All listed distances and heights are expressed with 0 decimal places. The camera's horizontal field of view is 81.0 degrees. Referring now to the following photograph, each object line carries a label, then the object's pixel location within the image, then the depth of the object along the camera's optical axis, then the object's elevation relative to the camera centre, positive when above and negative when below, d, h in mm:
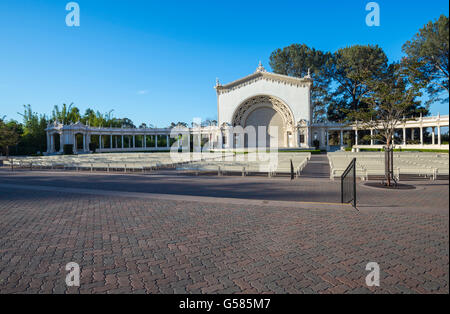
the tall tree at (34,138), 53469 +3311
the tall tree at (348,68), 55103 +18089
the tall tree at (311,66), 62594 +20816
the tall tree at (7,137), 39947 +2662
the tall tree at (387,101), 11391 +2229
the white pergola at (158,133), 45600 +4051
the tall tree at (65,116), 63409 +9184
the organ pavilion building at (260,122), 51719 +6223
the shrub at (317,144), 52375 +1352
